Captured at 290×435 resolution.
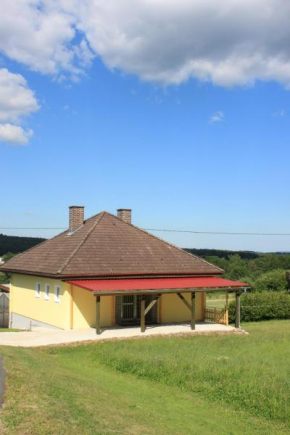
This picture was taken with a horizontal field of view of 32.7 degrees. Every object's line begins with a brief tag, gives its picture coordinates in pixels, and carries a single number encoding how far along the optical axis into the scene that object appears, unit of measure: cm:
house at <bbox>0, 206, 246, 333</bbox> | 2330
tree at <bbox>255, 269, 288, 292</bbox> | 5431
